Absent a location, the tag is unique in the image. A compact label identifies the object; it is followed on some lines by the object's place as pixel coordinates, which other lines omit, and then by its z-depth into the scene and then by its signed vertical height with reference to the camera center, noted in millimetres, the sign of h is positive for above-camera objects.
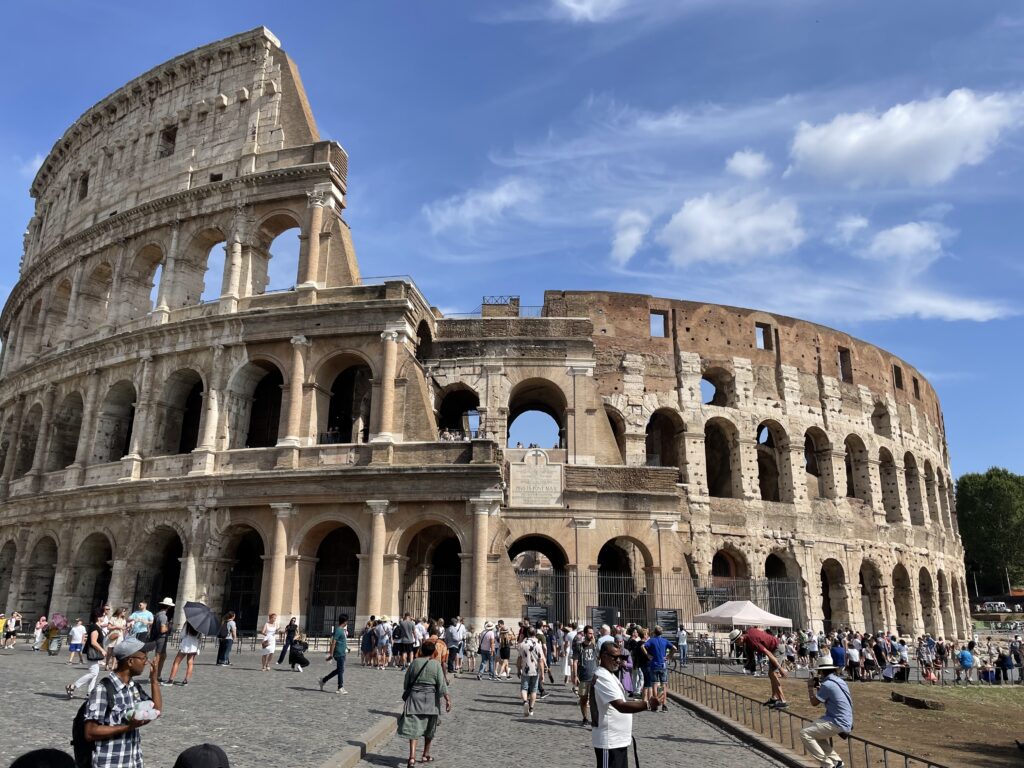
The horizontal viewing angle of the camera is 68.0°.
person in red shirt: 11680 -932
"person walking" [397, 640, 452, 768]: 7207 -1024
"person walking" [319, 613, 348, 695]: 11734 -977
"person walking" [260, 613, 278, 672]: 14742 -1026
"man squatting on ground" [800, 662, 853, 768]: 7074 -1158
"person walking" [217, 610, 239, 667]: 15641 -1081
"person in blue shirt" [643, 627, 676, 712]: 12117 -1006
